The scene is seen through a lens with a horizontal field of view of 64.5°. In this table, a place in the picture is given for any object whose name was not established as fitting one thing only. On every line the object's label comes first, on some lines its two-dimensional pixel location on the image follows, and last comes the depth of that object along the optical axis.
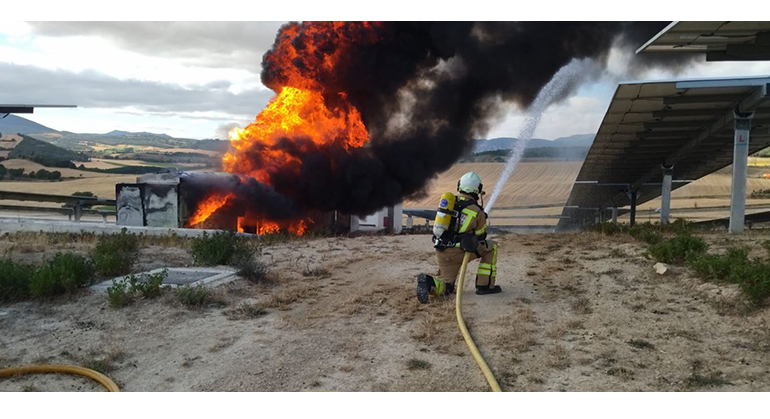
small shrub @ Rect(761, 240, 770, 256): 9.17
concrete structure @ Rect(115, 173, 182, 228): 19.20
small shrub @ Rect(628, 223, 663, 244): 11.10
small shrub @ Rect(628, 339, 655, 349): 6.13
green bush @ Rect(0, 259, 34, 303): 8.48
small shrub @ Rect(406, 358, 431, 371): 5.83
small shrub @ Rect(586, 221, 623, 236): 13.20
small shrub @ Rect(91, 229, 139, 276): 10.07
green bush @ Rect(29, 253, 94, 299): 8.53
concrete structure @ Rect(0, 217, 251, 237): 16.98
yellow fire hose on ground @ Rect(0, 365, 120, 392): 5.92
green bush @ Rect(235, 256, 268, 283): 9.88
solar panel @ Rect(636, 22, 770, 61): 9.12
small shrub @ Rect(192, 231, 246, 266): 11.23
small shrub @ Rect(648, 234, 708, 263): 9.19
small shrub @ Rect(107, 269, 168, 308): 8.14
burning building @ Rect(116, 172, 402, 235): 19.25
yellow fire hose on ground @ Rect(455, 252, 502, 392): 5.32
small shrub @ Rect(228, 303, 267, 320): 7.84
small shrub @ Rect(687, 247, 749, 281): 7.87
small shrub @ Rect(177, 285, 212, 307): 8.20
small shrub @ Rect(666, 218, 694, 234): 12.35
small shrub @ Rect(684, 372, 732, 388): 5.12
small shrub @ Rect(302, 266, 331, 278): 10.72
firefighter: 8.35
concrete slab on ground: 9.23
